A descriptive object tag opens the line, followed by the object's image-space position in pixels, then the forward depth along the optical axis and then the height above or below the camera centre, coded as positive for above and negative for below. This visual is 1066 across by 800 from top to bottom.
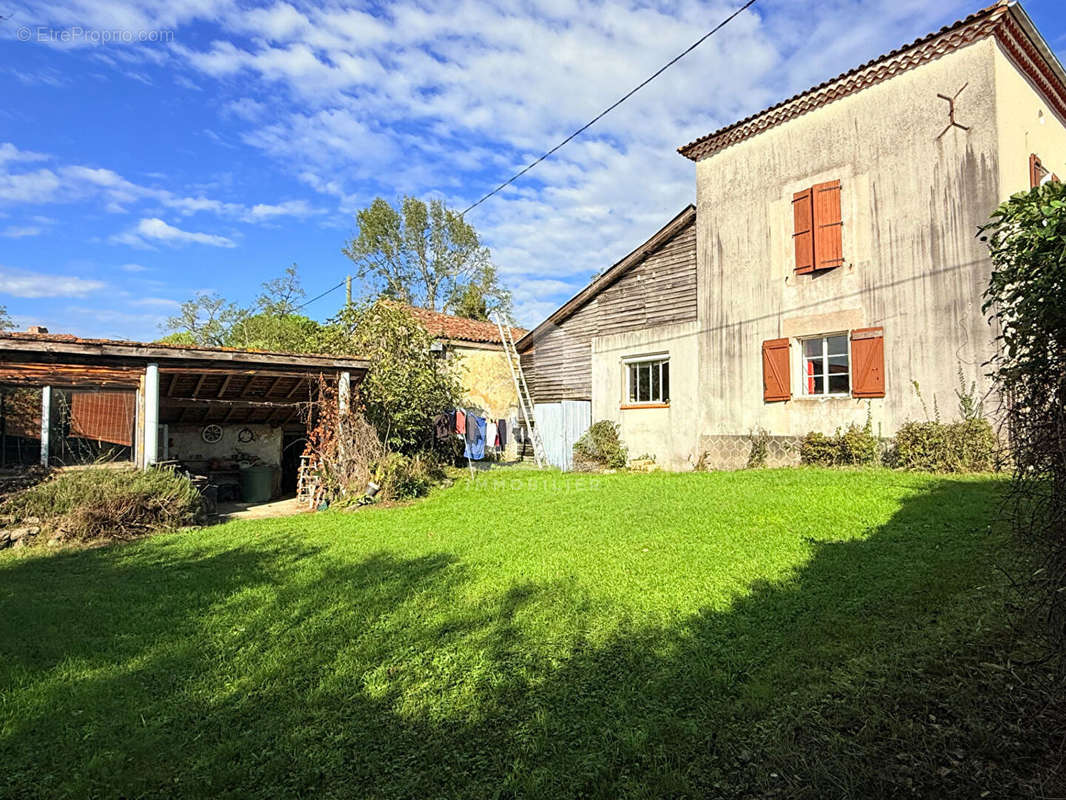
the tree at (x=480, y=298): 30.75 +6.73
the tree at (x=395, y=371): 12.30 +1.13
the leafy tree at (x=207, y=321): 28.66 +5.13
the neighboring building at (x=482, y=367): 18.06 +1.78
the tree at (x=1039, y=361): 2.25 +0.22
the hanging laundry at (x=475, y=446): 14.20 -0.56
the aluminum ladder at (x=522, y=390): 15.99 +1.01
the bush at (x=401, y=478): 10.68 -1.01
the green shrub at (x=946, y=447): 8.95 -0.46
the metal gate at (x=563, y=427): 15.30 -0.13
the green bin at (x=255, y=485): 12.54 -1.27
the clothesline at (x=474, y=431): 13.57 -0.21
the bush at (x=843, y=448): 10.23 -0.53
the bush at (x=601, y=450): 14.34 -0.70
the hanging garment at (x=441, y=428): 13.32 -0.10
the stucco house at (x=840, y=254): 9.52 +3.25
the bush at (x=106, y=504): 7.65 -1.03
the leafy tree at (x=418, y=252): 30.67 +9.10
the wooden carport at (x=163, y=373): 8.32 +0.92
